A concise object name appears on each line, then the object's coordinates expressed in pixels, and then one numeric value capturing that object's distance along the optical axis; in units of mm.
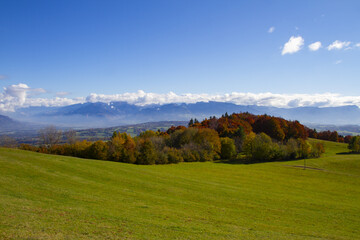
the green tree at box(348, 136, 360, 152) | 81875
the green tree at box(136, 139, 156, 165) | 59938
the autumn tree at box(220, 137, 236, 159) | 80494
